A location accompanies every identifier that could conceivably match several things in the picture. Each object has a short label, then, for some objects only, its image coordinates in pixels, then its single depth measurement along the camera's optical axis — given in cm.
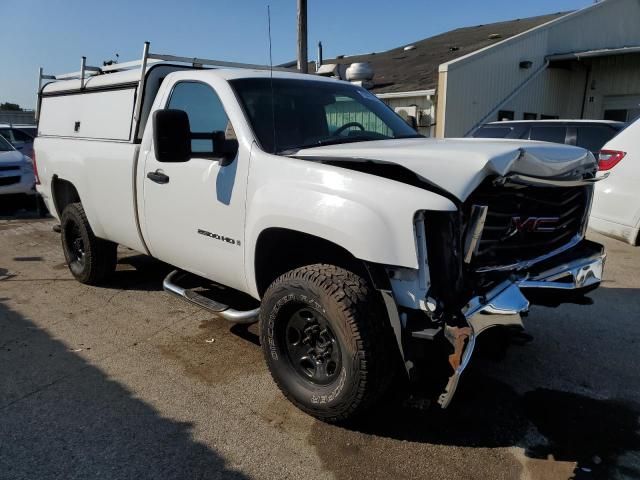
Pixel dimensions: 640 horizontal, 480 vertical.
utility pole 955
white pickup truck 257
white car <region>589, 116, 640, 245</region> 574
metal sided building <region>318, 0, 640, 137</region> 1369
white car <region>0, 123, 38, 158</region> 1416
